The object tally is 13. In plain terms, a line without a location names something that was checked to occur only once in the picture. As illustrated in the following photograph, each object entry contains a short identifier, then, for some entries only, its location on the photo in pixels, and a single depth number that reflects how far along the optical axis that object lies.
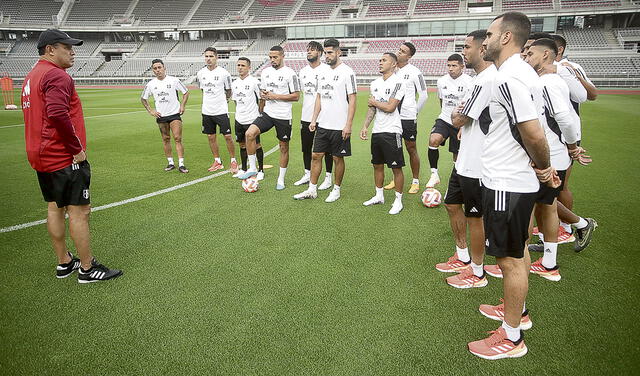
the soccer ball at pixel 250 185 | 7.03
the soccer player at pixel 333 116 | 6.36
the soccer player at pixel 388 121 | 5.78
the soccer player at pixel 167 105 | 8.54
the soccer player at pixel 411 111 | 7.18
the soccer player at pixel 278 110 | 7.34
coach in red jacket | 3.54
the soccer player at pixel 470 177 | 2.86
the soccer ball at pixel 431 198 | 6.21
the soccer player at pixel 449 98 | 6.43
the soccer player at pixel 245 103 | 8.11
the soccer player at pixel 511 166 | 2.51
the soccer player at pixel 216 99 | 8.69
